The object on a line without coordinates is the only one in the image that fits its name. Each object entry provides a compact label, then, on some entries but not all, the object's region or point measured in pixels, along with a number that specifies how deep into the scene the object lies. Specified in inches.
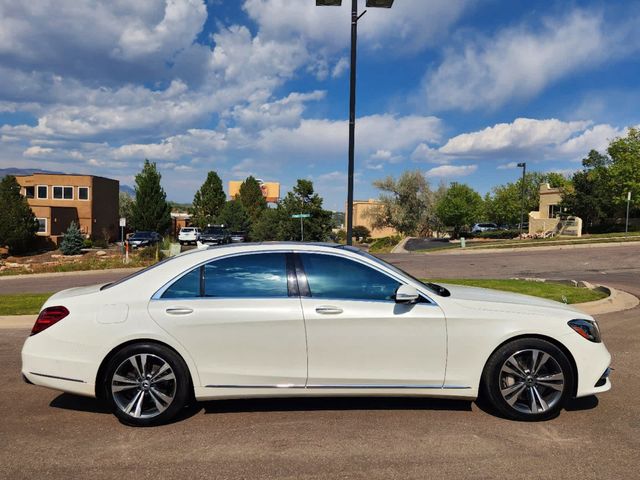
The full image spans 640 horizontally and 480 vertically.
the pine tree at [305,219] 1247.5
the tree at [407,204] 2118.6
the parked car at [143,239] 1438.2
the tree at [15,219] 1352.1
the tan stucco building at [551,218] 1578.5
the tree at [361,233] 2655.0
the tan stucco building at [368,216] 2225.6
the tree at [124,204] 3119.6
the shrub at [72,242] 1325.0
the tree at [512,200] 2974.9
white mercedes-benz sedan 159.9
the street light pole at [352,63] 357.9
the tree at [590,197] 1653.5
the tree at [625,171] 1549.0
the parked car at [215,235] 1396.4
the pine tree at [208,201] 2455.7
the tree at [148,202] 2004.2
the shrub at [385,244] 1699.8
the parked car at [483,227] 2385.2
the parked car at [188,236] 1669.5
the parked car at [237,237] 1430.0
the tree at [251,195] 2568.9
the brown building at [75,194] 2023.9
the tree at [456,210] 2154.3
